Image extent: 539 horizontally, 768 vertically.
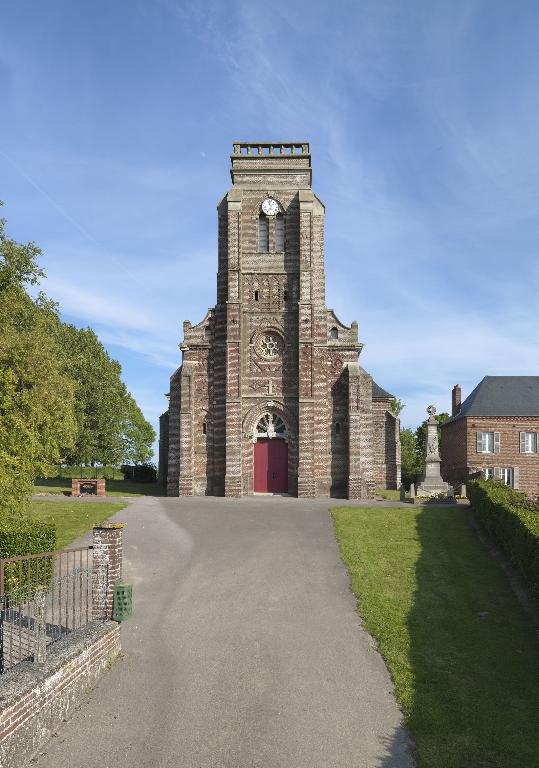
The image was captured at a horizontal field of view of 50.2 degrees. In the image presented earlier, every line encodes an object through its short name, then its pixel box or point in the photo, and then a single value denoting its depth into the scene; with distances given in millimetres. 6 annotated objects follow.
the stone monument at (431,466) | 28719
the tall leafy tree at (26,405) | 16453
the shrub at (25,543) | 12829
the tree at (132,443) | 45578
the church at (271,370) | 28656
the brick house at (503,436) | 37344
